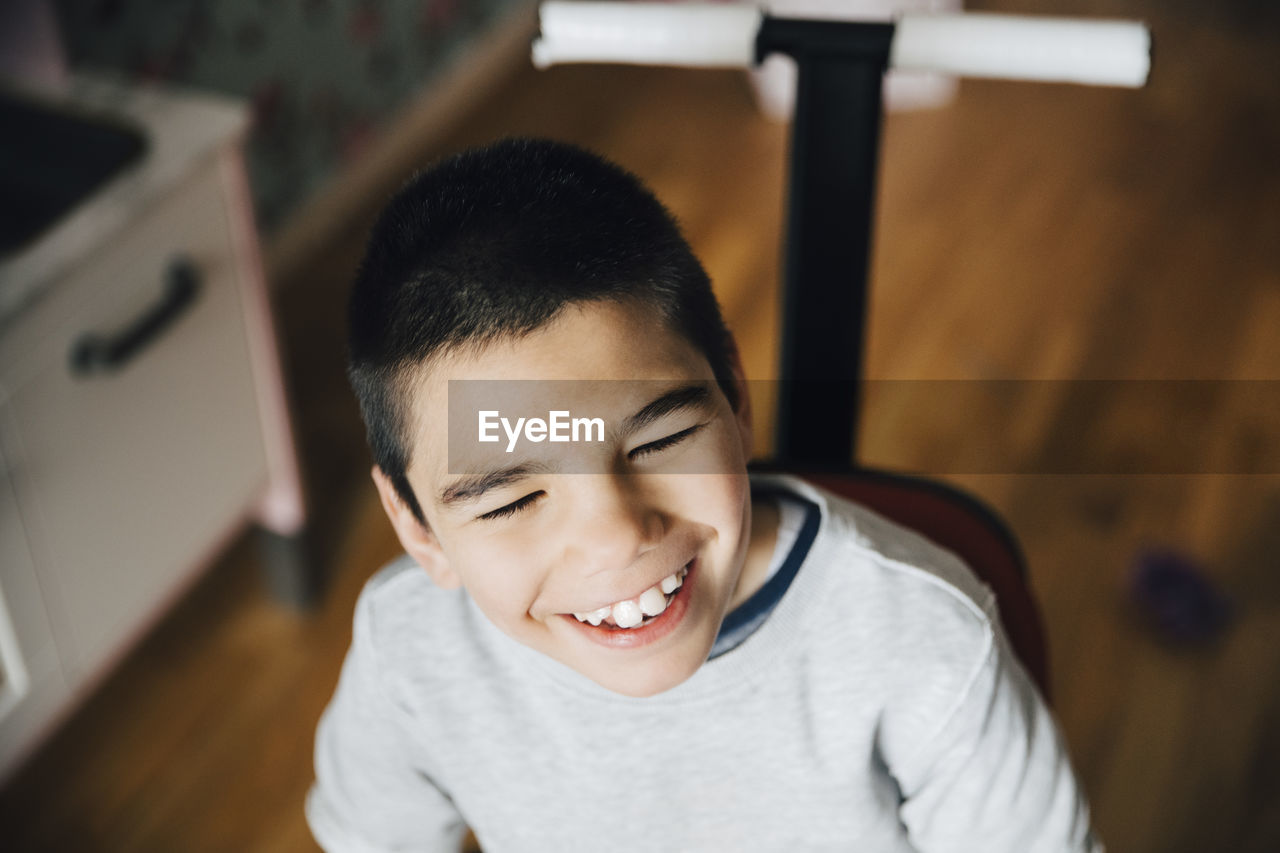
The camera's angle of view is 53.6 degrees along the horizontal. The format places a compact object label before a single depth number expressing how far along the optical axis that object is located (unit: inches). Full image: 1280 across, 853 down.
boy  24.1
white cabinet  45.6
